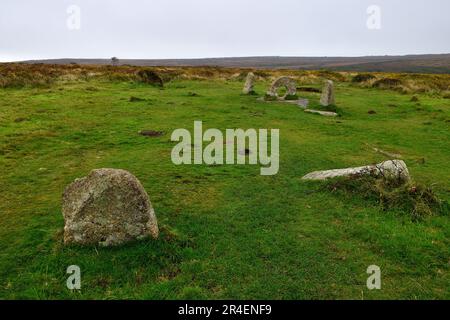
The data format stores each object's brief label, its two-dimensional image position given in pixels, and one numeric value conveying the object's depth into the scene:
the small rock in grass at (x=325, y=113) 28.38
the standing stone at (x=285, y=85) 34.34
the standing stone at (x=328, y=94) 30.42
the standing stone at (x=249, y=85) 36.91
